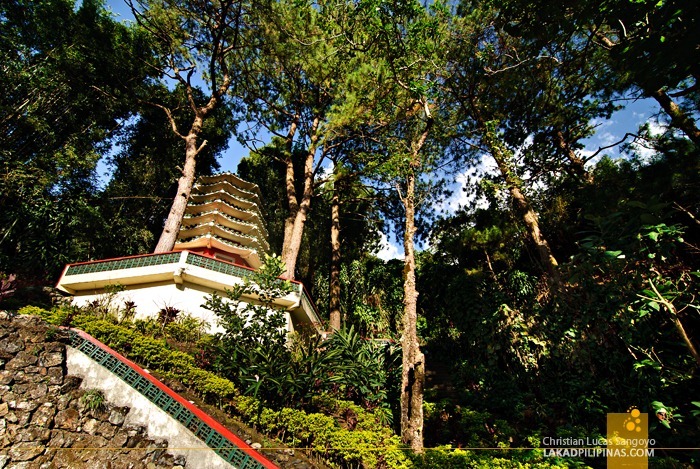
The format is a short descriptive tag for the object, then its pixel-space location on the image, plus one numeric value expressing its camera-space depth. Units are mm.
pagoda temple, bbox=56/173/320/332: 10914
